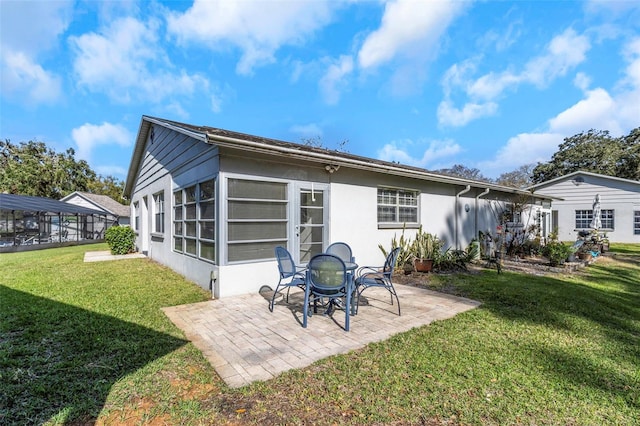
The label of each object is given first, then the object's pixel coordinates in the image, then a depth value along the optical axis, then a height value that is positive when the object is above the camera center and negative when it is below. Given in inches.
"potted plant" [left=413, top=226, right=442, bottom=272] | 311.7 -42.2
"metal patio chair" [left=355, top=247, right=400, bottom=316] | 178.1 -40.9
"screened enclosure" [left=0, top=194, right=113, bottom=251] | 623.8 -16.9
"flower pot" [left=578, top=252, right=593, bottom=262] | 395.2 -59.2
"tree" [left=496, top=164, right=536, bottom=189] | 1501.7 +195.4
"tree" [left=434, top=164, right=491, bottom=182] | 1749.0 +252.4
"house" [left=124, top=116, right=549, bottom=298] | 220.2 +8.0
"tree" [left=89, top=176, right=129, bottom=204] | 1419.8 +139.6
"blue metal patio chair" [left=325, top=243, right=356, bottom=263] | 223.1 -28.2
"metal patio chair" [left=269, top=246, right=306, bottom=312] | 187.8 -35.2
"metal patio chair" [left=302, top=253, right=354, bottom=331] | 155.3 -35.9
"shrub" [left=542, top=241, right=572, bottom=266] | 350.9 -49.7
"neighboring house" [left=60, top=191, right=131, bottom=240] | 944.7 +22.6
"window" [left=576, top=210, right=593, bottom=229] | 711.7 -14.9
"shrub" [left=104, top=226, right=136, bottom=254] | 484.4 -40.1
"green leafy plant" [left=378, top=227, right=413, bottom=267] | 319.0 -40.9
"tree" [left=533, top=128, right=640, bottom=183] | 976.3 +196.4
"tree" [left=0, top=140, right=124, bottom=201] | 1105.4 +178.5
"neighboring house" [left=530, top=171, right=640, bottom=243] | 666.8 +17.6
